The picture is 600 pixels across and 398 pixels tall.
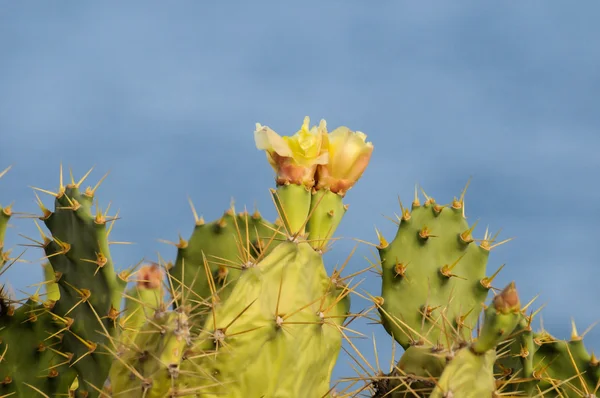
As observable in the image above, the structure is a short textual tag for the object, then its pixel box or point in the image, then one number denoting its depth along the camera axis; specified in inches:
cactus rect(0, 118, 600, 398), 160.2
